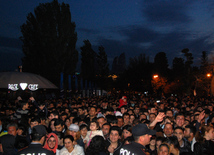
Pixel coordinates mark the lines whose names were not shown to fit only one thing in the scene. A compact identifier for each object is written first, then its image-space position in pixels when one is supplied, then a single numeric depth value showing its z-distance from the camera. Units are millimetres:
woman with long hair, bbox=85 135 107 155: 4637
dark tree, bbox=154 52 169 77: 43944
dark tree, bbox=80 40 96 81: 58750
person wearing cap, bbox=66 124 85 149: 5863
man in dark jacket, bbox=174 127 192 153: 5409
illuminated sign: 16000
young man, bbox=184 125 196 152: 6148
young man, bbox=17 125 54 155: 3832
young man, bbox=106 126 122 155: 4980
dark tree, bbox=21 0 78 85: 30719
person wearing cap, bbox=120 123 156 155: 3517
